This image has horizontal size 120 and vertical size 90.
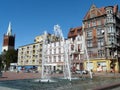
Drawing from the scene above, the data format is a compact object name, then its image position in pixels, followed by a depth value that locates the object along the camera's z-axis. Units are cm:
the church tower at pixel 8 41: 7443
